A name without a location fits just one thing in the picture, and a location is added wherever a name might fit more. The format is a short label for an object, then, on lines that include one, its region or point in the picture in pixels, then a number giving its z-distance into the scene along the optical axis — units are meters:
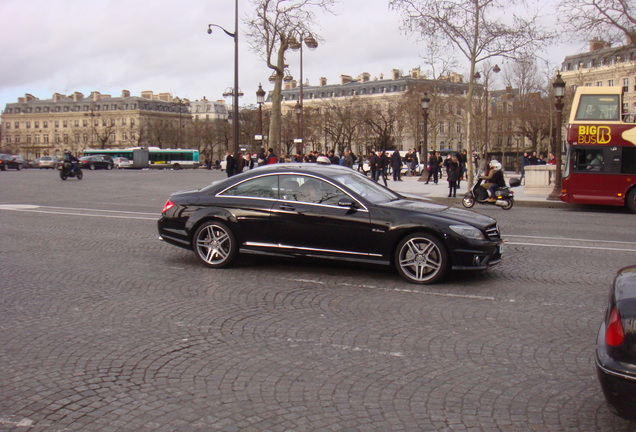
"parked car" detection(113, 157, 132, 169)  72.50
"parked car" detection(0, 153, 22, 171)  54.11
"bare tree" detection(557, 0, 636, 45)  27.52
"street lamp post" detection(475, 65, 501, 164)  53.00
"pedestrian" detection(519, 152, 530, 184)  36.46
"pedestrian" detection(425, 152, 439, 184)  33.12
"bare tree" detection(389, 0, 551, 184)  27.28
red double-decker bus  19.62
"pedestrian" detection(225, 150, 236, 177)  26.50
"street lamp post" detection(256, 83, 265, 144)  37.47
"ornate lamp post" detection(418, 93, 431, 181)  34.44
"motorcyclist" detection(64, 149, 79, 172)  35.72
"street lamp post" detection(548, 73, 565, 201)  23.19
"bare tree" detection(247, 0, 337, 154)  35.19
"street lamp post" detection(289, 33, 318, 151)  34.88
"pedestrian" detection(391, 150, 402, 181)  34.72
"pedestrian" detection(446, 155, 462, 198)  22.69
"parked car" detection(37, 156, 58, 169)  69.19
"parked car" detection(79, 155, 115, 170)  59.91
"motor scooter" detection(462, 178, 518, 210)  19.44
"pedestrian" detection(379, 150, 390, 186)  30.19
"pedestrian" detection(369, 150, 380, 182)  30.80
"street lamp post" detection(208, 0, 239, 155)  27.50
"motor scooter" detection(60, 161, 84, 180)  35.12
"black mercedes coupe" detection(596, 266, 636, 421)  3.18
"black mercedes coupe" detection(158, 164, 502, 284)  7.61
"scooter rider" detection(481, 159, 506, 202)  19.48
